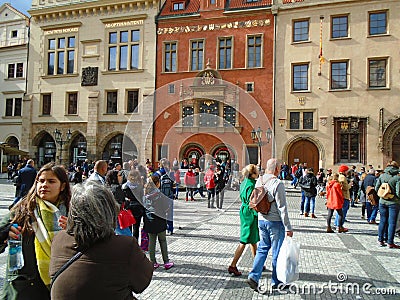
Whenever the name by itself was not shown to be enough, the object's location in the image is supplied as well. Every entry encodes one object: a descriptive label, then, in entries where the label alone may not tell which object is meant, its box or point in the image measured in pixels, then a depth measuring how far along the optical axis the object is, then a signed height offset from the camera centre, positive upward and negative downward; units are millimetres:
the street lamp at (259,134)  17344 +1439
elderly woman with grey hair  1755 -513
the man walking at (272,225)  4555 -854
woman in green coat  5113 -887
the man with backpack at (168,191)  7359 -676
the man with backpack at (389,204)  7113 -821
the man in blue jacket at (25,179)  9263 -597
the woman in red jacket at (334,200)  8383 -893
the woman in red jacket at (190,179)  13750 -762
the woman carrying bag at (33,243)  2215 -558
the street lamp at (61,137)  26969 +1597
